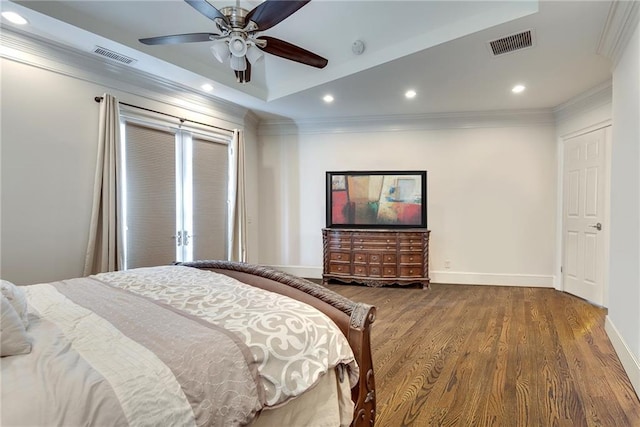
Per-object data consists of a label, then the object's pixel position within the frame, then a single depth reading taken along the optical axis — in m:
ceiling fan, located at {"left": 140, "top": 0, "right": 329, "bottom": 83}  2.19
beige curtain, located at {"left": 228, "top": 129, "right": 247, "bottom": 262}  5.12
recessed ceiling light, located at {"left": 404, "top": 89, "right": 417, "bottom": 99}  4.55
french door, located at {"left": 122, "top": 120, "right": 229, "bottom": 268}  3.89
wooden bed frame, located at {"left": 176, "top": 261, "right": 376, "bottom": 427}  1.49
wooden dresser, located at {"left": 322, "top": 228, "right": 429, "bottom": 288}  5.22
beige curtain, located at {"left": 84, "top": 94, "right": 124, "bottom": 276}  3.42
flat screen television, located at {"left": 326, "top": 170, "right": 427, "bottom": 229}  5.38
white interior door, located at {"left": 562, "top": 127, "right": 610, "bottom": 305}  4.34
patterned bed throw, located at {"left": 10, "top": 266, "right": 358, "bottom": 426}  0.94
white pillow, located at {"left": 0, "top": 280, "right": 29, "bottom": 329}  1.28
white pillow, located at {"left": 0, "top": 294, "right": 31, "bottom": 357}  1.01
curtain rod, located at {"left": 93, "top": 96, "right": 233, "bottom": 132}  3.56
